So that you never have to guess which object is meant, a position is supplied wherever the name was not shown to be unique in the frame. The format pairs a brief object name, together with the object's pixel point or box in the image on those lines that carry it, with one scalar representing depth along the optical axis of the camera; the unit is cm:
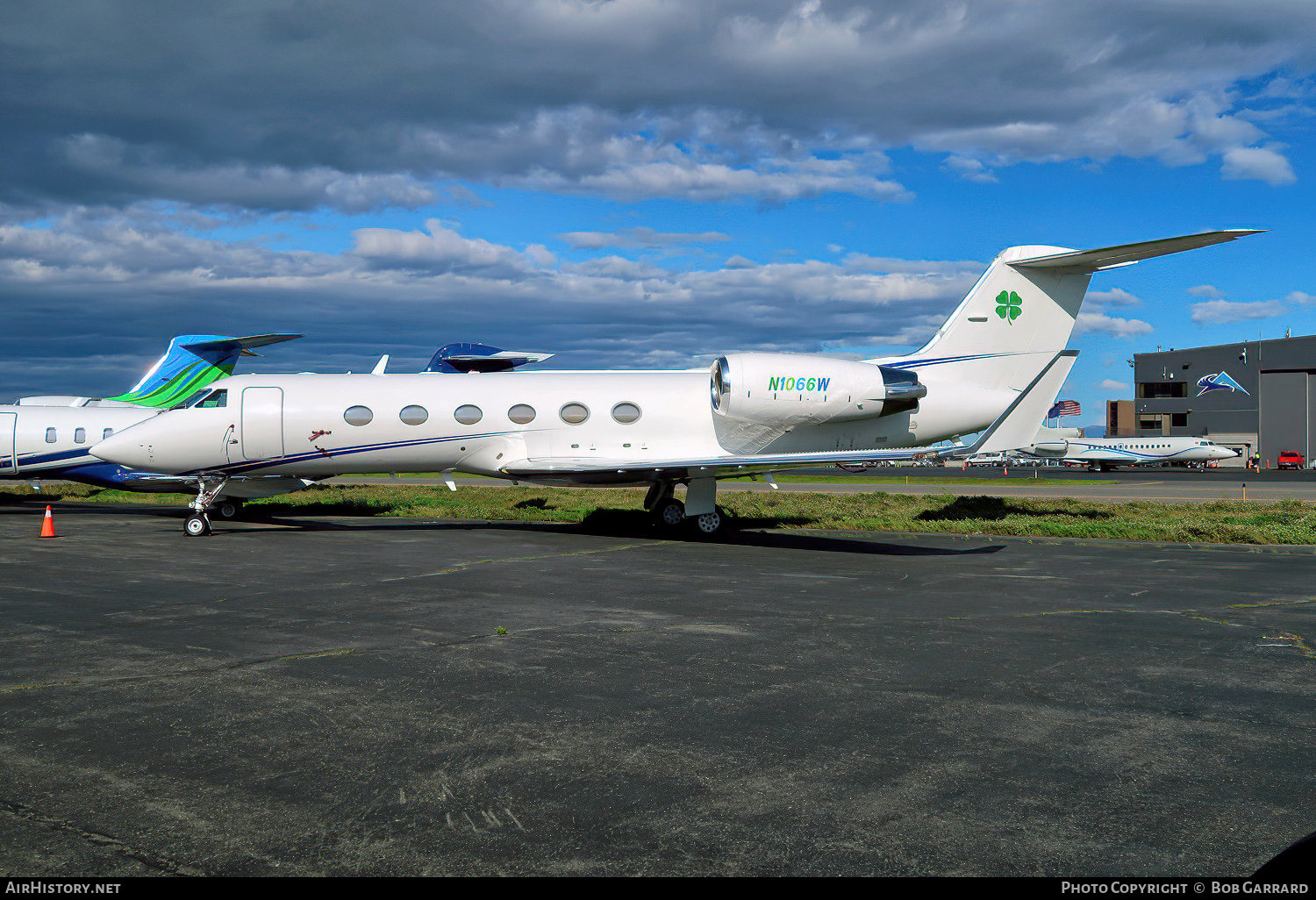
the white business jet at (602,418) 1755
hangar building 8050
